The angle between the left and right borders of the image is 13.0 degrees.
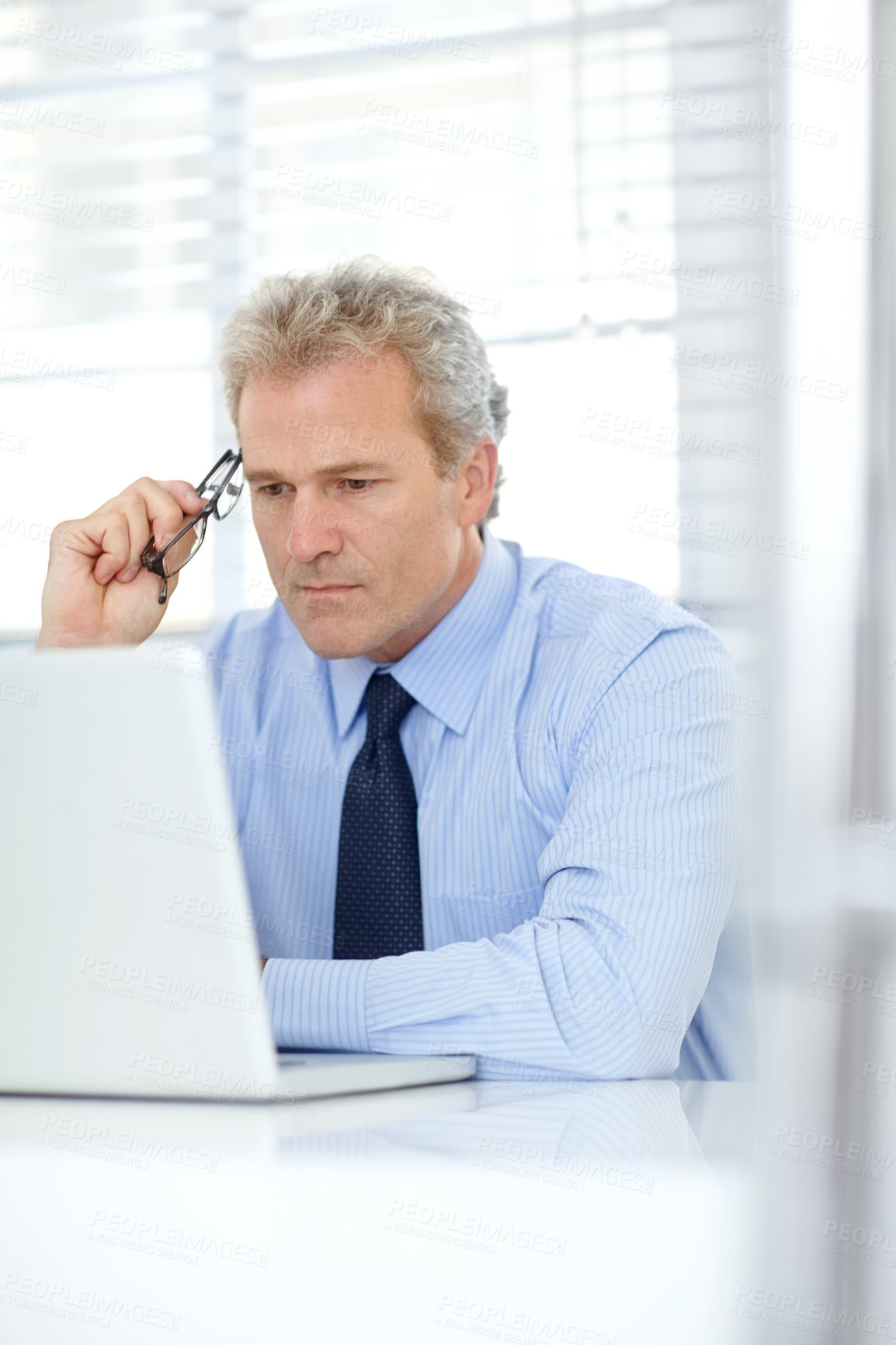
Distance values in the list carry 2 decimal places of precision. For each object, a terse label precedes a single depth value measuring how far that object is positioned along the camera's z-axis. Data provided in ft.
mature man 7.98
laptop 6.30
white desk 5.18
